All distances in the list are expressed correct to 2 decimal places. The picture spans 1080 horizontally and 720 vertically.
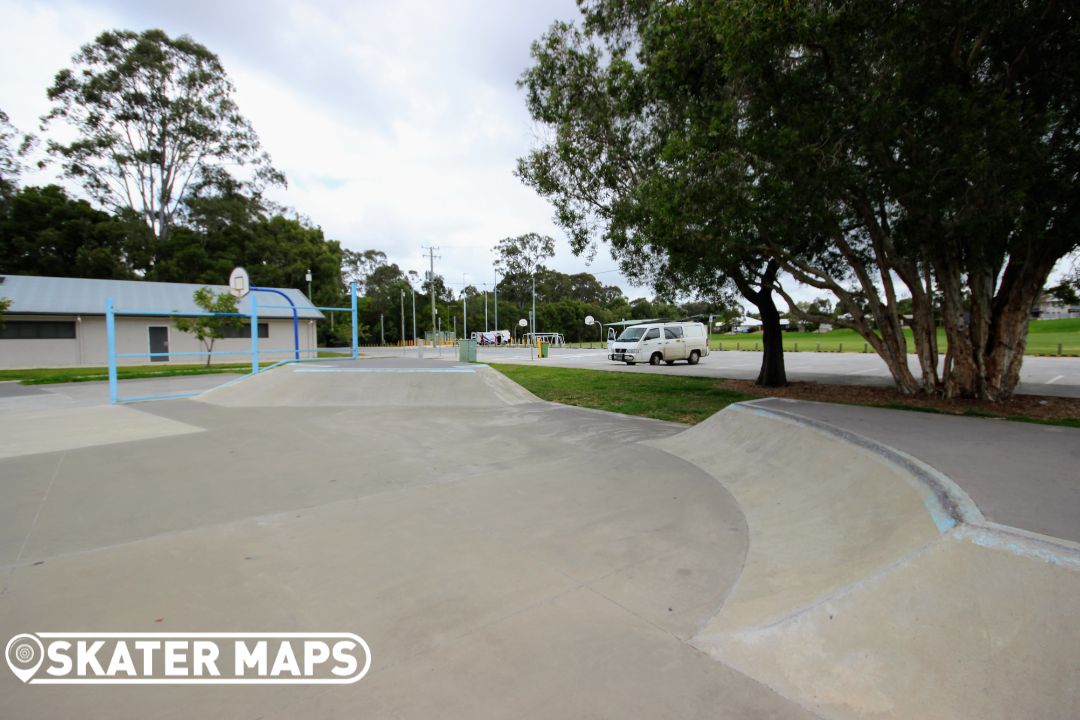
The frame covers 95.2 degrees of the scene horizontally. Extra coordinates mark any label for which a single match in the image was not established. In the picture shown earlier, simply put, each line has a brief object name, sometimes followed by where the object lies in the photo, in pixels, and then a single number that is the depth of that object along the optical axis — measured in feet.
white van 79.08
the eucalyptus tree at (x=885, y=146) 22.21
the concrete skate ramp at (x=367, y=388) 38.99
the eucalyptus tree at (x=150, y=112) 123.03
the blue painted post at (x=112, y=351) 37.17
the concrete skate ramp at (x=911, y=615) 6.47
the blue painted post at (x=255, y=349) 45.57
